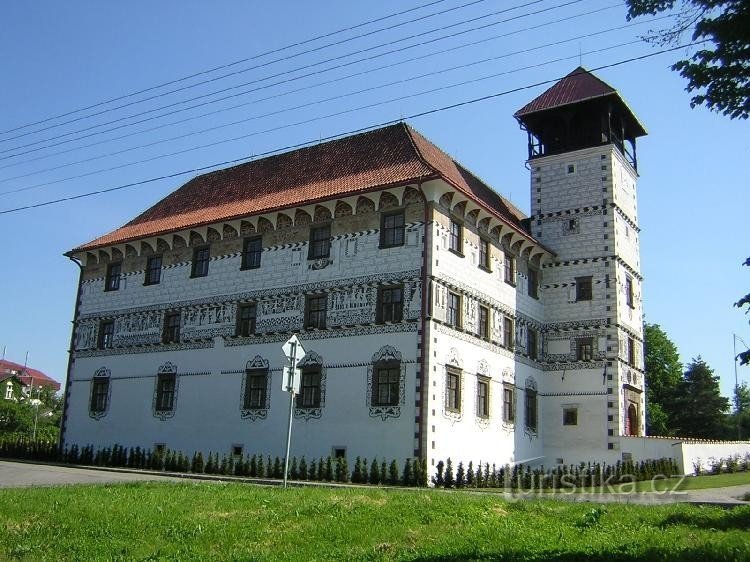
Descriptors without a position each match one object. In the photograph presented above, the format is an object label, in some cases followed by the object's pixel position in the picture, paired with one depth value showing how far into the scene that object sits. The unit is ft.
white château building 88.77
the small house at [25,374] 349.00
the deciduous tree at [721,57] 30.91
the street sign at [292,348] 57.57
